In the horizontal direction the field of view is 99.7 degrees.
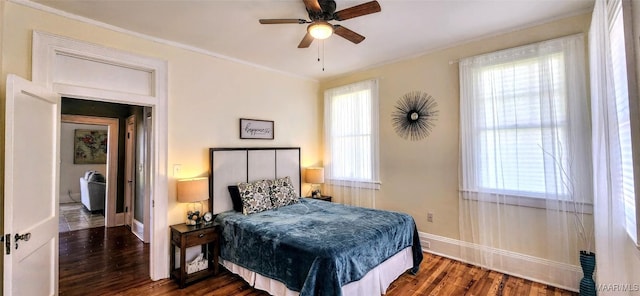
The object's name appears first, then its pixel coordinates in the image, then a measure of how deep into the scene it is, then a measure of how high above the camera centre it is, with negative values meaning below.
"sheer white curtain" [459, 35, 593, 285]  2.53 -0.04
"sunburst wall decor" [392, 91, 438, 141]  3.54 +0.50
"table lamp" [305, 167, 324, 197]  4.41 -0.38
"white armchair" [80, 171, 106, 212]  5.98 -0.76
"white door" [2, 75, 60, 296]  1.72 -0.22
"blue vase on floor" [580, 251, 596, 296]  2.29 -1.09
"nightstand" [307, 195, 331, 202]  4.39 -0.73
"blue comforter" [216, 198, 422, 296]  2.06 -0.79
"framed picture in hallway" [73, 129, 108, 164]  7.27 +0.32
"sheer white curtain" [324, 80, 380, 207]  4.12 +0.16
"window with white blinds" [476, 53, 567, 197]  2.64 +0.27
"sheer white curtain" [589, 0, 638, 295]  1.65 +0.01
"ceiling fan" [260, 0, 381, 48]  2.00 +1.08
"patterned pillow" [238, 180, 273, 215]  3.26 -0.53
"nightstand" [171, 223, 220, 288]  2.74 -0.93
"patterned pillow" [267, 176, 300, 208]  3.58 -0.53
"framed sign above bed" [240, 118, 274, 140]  3.78 +0.38
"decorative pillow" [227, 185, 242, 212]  3.38 -0.54
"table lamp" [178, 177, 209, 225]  2.94 -0.40
